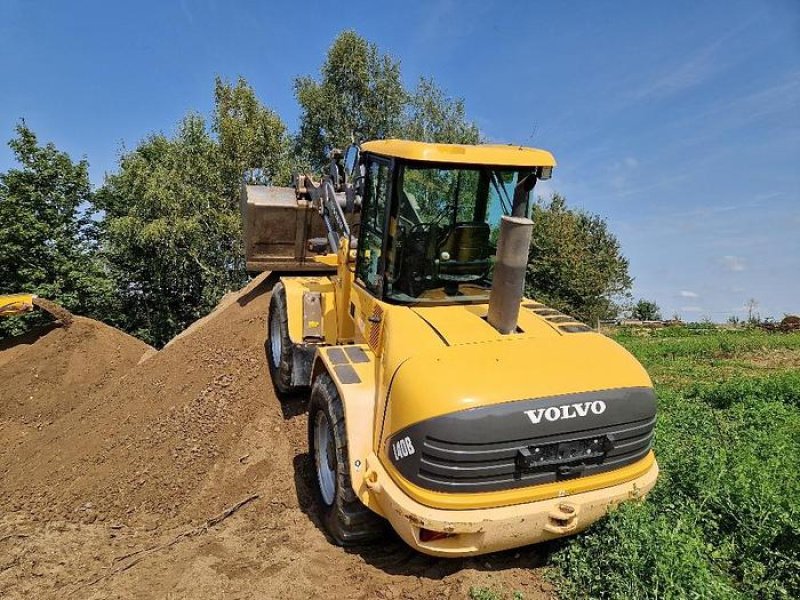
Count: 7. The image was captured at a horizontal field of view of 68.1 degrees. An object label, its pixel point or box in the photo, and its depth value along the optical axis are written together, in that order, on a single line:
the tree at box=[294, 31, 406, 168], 23.53
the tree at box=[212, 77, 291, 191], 19.78
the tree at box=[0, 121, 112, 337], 18.25
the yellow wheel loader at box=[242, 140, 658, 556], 3.29
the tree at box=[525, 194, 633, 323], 23.80
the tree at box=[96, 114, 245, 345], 19.59
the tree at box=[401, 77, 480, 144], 24.66
